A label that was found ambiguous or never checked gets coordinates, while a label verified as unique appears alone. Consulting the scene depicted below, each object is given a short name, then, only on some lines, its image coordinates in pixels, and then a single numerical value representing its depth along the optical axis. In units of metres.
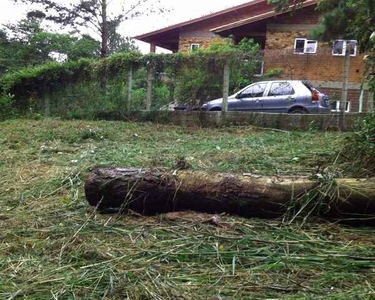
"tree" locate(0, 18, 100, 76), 25.91
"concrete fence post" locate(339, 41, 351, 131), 9.98
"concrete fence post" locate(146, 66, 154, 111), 12.52
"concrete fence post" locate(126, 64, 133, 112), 12.82
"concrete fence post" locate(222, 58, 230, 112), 11.36
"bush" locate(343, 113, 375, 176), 4.05
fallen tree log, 3.28
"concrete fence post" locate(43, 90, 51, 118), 14.30
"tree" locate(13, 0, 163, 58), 20.88
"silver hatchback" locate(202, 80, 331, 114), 10.91
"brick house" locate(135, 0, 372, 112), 11.36
